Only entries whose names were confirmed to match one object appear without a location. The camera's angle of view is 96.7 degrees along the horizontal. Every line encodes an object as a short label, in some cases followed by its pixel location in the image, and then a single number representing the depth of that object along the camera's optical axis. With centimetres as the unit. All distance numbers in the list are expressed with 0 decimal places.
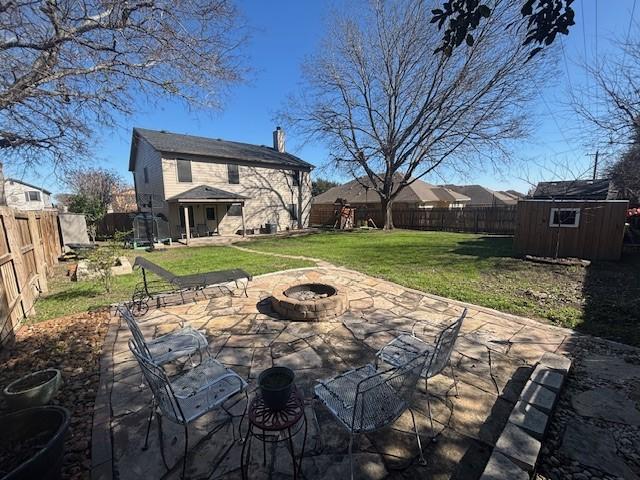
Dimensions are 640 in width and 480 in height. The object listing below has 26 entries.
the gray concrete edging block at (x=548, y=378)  273
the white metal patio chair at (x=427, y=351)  254
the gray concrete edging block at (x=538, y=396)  247
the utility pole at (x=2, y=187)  812
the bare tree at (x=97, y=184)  2511
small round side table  182
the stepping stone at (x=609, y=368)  307
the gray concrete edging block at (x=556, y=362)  305
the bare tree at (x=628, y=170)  978
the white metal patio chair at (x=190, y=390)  198
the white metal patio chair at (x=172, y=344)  266
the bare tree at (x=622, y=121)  901
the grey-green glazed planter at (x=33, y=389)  255
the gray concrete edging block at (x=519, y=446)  194
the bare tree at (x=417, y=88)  1420
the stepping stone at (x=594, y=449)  199
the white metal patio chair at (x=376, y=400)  194
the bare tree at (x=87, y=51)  641
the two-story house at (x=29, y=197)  3528
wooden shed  850
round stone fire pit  455
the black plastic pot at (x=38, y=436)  176
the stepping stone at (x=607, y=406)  247
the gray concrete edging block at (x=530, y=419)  220
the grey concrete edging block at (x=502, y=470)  183
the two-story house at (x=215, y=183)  1673
